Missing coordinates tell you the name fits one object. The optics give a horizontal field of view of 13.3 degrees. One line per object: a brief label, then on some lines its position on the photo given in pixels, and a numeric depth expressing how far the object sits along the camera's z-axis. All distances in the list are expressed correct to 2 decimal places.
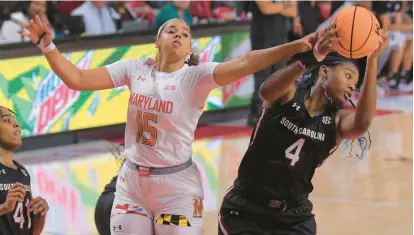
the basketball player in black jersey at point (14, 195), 9.89
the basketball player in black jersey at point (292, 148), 9.98
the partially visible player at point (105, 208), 12.46
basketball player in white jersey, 9.98
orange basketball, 8.78
